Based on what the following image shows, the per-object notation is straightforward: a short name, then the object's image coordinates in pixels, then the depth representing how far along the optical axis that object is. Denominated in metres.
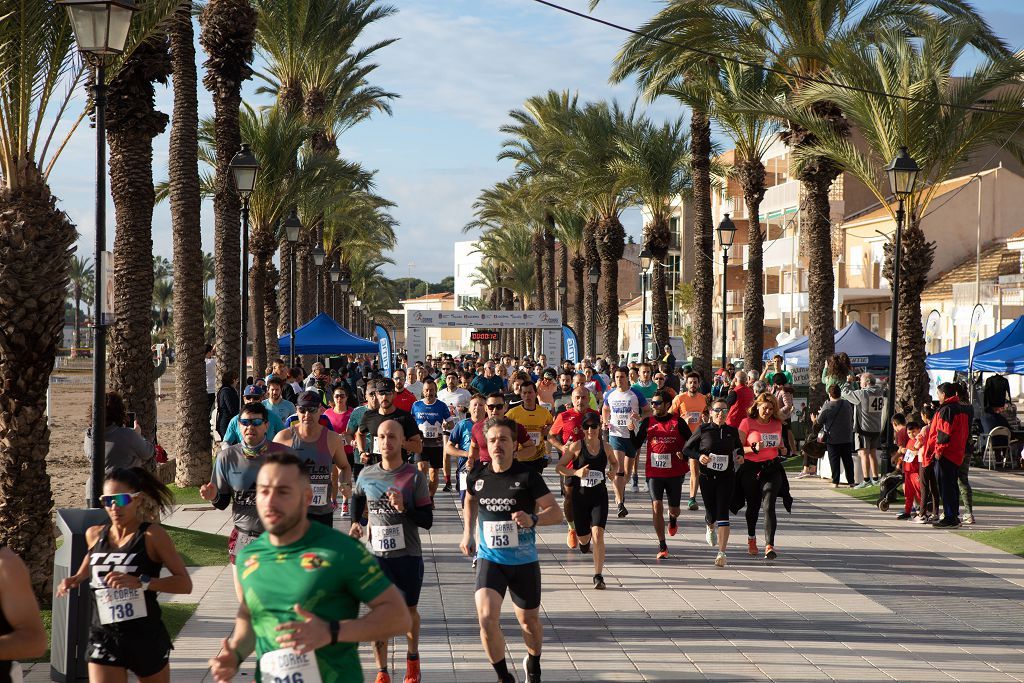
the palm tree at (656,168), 38.09
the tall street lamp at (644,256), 37.50
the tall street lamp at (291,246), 25.09
